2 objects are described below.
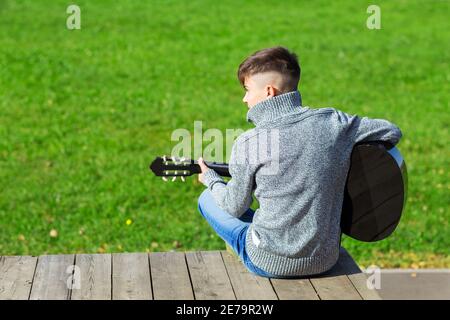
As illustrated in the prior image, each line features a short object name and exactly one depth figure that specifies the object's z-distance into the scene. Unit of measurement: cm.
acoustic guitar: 398
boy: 385
